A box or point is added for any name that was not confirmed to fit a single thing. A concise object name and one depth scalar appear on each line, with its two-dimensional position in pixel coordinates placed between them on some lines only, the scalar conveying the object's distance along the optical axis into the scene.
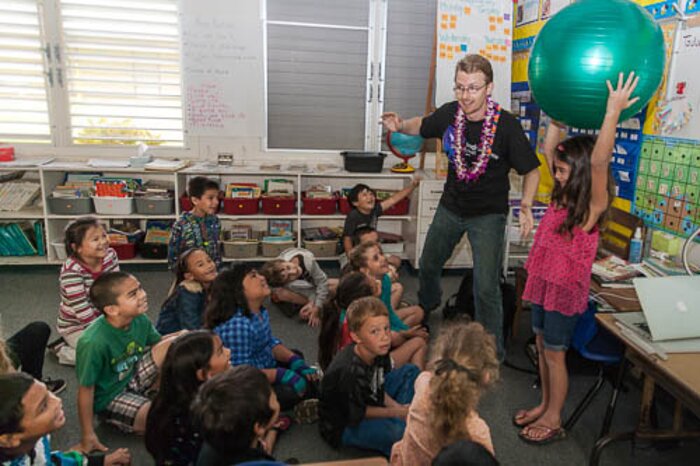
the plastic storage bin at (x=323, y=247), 4.29
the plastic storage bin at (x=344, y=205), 4.30
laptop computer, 1.72
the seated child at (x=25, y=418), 1.33
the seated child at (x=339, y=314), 2.34
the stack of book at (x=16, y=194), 4.01
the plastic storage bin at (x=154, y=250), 4.14
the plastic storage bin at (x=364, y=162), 4.21
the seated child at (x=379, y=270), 2.77
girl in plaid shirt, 2.20
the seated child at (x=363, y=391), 1.95
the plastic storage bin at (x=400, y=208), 4.32
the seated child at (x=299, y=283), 3.26
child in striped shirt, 2.54
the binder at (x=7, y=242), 4.04
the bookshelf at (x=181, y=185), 4.01
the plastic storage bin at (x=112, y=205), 4.04
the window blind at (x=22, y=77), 4.02
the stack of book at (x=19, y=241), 4.05
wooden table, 1.54
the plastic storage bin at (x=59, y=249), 4.07
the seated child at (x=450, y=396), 1.43
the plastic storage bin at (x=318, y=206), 4.23
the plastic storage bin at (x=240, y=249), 4.23
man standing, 2.55
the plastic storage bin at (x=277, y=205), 4.18
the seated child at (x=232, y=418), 1.31
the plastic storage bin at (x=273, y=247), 4.27
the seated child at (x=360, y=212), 3.58
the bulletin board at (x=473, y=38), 3.94
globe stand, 4.15
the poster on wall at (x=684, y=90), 2.40
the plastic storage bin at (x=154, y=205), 4.09
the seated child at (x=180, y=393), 1.67
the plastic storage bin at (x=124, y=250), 4.11
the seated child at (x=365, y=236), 3.33
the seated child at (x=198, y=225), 3.19
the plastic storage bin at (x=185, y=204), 4.12
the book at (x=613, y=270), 2.43
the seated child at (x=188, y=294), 2.56
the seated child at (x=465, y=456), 1.04
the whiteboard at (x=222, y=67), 4.08
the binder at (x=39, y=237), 4.08
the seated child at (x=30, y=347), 2.17
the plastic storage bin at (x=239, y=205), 4.15
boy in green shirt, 2.02
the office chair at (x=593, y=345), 2.22
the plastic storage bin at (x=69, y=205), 4.01
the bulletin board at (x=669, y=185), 2.43
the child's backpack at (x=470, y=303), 3.11
